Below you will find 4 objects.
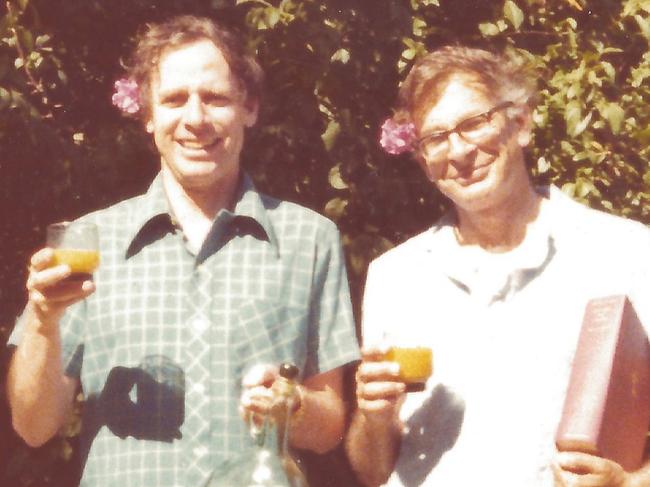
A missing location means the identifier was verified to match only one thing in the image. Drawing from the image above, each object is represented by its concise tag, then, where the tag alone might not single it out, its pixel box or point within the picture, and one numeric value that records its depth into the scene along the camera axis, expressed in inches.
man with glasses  108.6
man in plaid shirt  109.3
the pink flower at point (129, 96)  120.0
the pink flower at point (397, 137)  121.7
